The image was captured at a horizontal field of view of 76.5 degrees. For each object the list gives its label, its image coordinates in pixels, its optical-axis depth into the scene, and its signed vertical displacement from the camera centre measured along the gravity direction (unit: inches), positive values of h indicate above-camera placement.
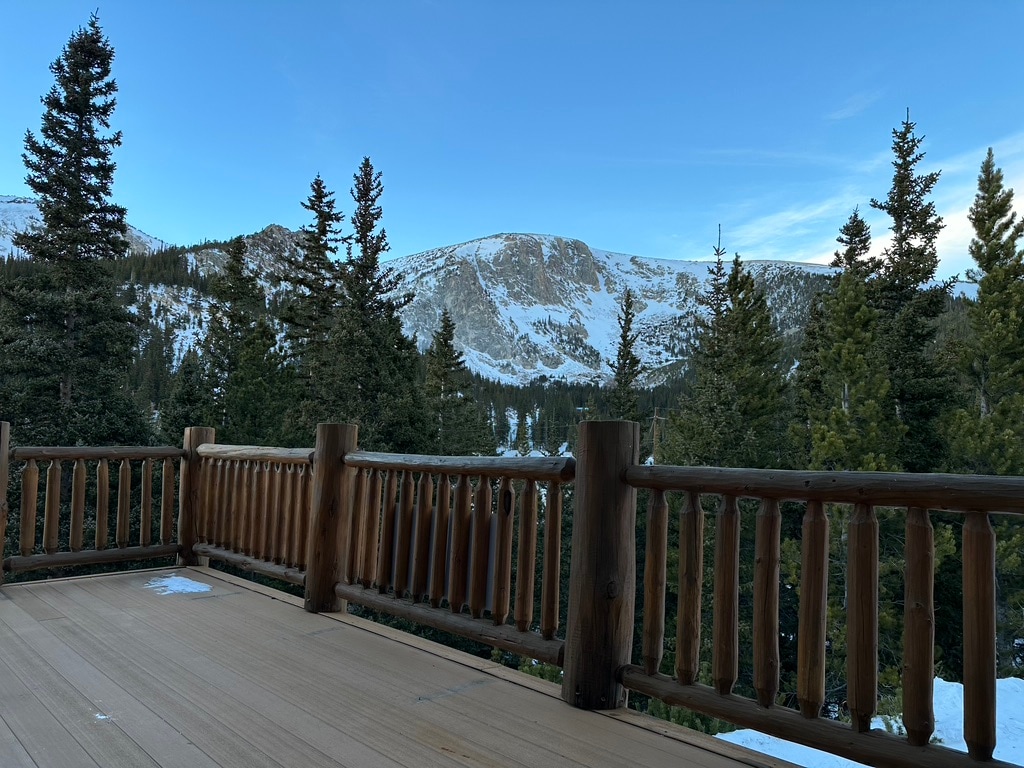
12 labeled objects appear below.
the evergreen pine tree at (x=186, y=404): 950.4 -13.7
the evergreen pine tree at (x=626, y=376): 1285.7 +59.6
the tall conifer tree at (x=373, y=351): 893.2 +70.6
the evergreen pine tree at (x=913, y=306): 885.2 +152.3
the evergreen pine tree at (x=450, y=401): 1174.0 +0.5
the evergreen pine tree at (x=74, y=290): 738.2 +121.4
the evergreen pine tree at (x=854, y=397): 770.8 +19.1
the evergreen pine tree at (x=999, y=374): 757.9 +53.7
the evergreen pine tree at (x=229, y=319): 1062.4 +132.6
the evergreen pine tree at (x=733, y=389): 962.1 +31.4
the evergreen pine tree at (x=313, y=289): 1057.5 +184.7
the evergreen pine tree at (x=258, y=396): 1016.9 +0.3
